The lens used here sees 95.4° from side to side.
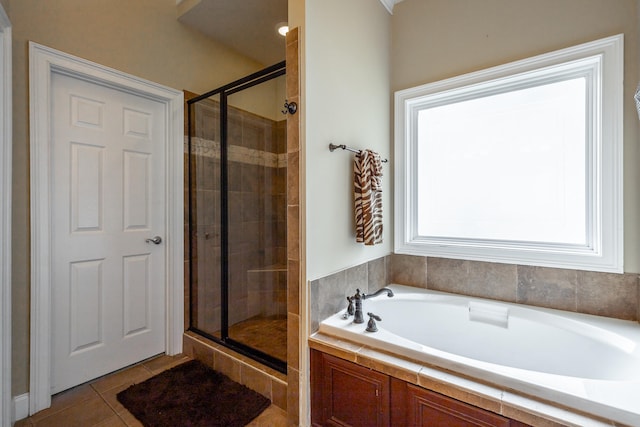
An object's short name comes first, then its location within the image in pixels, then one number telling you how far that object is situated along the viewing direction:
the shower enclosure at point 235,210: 2.26
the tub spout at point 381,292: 1.89
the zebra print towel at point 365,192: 1.79
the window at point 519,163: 1.61
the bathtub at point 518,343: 0.98
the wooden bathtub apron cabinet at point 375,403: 1.08
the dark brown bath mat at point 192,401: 1.60
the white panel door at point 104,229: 1.81
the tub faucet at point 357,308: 1.56
